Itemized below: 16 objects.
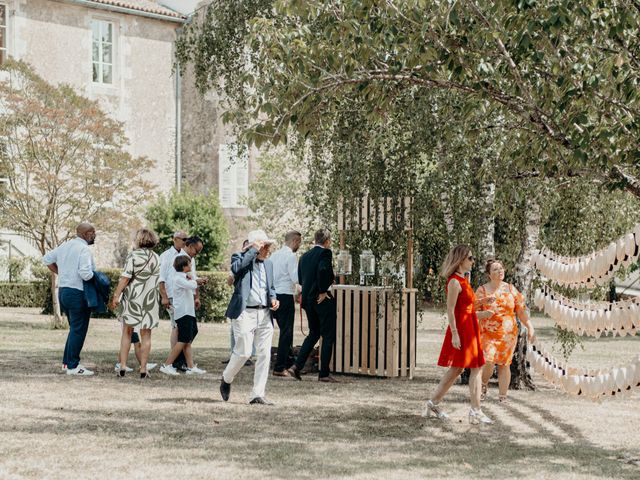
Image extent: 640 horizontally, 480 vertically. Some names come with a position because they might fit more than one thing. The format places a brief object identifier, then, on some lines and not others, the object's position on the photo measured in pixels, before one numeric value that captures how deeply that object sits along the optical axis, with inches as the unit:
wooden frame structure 563.5
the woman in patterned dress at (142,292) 520.4
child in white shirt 544.4
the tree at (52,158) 880.9
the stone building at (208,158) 1323.8
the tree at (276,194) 1285.7
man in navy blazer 439.8
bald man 533.6
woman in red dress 408.8
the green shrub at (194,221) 1206.9
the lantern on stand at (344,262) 580.1
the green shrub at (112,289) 1013.2
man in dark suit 549.6
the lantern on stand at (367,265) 565.3
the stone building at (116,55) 1190.3
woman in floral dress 478.6
